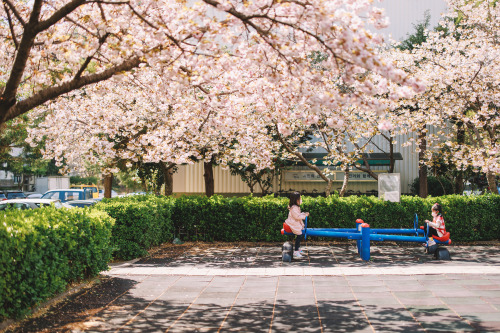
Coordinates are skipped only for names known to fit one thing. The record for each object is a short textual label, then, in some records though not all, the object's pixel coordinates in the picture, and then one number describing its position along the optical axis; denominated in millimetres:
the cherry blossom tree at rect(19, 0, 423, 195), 5484
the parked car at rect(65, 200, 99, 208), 26416
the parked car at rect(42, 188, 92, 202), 29641
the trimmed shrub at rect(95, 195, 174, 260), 10609
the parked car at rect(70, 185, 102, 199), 40734
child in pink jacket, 10414
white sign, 12891
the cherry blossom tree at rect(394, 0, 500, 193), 13469
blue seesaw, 10047
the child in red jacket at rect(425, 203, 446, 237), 10086
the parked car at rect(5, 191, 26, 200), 37156
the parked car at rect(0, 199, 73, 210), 16981
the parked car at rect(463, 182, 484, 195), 24381
